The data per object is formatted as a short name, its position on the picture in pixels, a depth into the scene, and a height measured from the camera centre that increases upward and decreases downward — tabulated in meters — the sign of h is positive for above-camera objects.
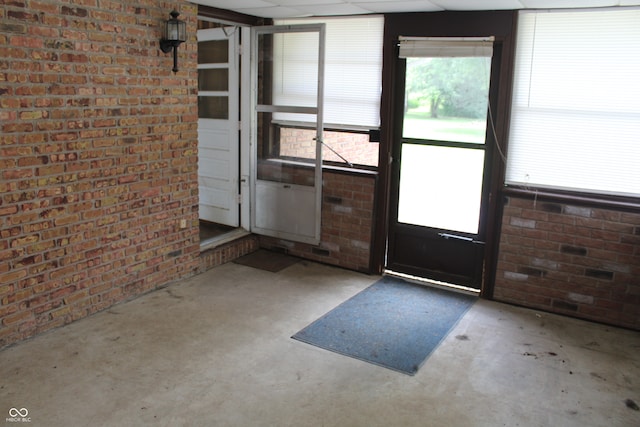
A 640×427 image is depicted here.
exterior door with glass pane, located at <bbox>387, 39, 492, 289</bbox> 4.91 -0.52
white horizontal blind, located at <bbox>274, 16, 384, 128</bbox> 5.22 +0.27
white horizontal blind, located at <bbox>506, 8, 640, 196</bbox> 4.25 +0.04
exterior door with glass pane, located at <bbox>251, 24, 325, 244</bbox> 5.43 -0.26
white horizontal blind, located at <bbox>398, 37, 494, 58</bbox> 4.70 +0.46
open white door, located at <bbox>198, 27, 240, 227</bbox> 5.85 -0.28
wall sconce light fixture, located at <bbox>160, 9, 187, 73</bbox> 4.44 +0.47
